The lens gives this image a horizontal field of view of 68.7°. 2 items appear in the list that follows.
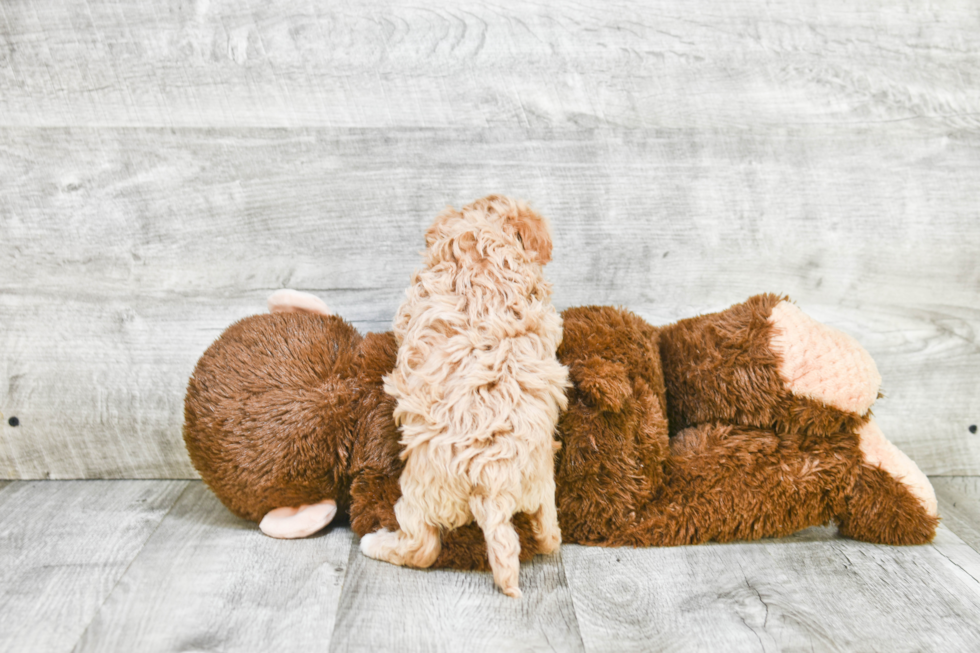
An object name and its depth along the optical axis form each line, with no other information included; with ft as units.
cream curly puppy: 2.68
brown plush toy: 3.02
